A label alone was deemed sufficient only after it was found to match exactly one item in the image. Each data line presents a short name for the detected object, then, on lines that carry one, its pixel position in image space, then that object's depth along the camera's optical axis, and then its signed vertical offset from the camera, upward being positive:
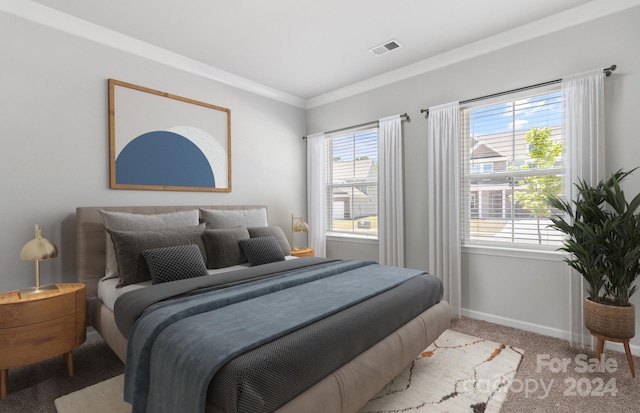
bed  1.24 -0.70
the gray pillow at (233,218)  3.38 -0.13
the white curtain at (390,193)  3.84 +0.14
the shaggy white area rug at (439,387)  1.91 -1.19
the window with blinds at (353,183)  4.31 +0.31
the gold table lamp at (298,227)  4.29 -0.29
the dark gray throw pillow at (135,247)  2.45 -0.31
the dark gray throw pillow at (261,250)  3.04 -0.43
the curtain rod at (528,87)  2.56 +1.06
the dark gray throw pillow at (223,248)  2.96 -0.39
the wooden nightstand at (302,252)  4.10 -0.60
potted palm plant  2.21 -0.35
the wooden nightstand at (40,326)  1.97 -0.77
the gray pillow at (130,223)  2.67 -0.14
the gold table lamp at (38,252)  2.19 -0.30
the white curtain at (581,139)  2.59 +0.52
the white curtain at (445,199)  3.36 +0.05
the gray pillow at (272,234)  3.41 -0.30
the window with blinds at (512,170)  2.93 +0.33
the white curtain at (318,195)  4.68 +0.15
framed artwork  3.06 +0.69
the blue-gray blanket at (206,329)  1.30 -0.57
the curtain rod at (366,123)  3.81 +1.05
